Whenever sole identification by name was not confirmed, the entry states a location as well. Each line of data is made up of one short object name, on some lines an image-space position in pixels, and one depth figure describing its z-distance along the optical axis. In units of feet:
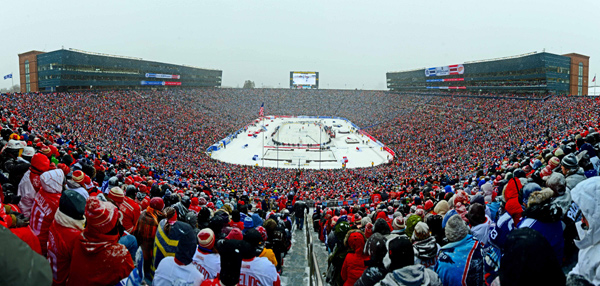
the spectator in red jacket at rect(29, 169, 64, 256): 12.42
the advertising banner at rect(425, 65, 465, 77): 223.92
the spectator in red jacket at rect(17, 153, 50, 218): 16.01
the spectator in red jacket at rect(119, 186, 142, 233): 17.29
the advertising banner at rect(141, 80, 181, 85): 223.67
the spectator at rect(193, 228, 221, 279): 11.32
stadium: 9.42
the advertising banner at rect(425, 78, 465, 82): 225.19
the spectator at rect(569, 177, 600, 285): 7.86
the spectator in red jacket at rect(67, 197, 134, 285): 9.32
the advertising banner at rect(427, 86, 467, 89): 222.79
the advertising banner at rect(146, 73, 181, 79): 229.33
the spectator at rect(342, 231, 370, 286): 13.73
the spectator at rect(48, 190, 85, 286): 9.94
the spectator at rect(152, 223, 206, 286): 9.68
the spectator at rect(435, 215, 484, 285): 11.08
